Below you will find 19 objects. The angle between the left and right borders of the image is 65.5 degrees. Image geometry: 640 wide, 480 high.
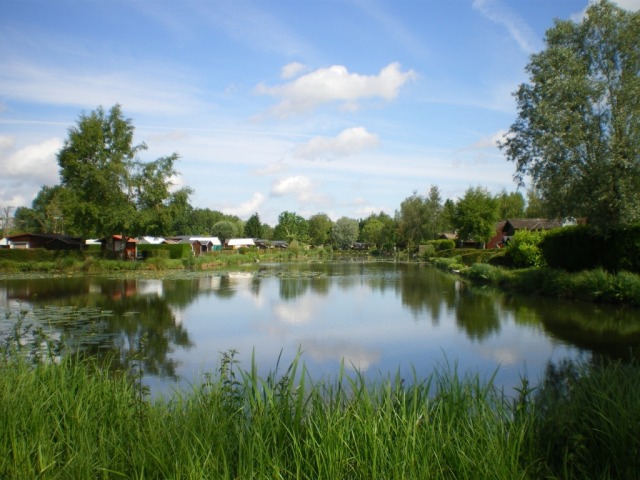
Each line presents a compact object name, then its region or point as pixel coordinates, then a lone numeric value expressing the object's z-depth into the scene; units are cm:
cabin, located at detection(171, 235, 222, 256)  6834
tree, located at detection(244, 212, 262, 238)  10956
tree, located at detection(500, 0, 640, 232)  1750
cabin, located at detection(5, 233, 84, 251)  5050
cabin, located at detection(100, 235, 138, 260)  4206
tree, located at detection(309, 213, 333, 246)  11412
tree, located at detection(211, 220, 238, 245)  10206
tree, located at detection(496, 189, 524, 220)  8106
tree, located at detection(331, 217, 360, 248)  11038
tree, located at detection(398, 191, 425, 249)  7981
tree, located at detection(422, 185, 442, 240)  7881
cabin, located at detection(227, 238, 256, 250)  8856
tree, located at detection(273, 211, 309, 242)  10541
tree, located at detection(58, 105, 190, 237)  4019
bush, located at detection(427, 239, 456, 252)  5959
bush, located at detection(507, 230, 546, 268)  2786
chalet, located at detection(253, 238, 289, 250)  9626
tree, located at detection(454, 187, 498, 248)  5012
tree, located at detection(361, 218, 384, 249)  9969
